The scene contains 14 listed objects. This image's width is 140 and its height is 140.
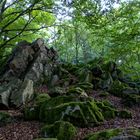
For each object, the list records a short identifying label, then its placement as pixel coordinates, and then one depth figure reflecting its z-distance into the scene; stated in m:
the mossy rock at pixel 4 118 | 8.09
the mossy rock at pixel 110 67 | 15.36
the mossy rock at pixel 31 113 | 8.45
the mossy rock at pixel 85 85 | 13.09
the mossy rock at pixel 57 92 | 10.77
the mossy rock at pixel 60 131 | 6.35
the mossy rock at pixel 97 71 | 14.95
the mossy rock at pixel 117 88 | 12.99
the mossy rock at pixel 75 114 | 7.49
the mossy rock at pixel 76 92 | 10.23
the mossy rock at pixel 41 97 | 10.31
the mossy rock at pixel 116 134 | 4.90
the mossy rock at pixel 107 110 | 8.51
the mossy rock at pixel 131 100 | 10.90
